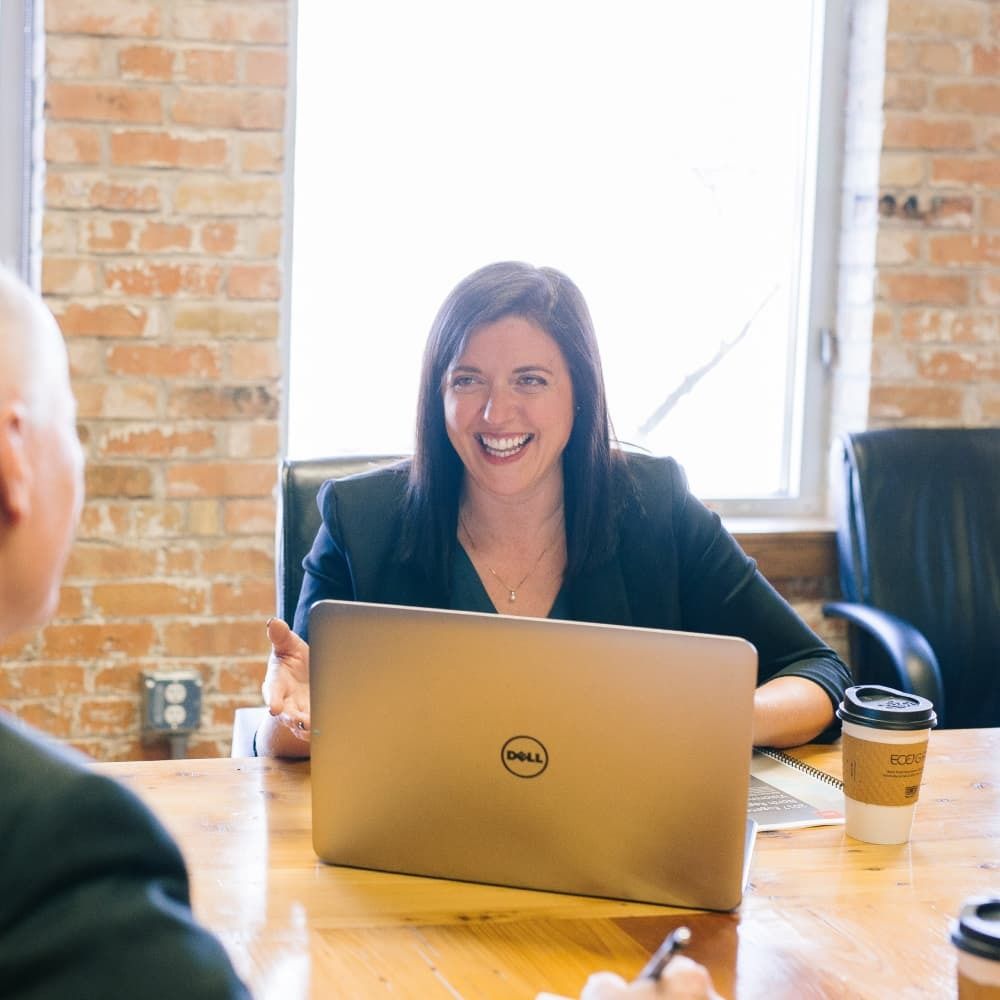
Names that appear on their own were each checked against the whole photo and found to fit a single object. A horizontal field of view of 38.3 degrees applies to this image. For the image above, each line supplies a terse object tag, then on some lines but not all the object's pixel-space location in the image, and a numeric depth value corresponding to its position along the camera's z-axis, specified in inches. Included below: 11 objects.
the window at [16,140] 110.9
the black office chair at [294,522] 83.6
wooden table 45.5
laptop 49.0
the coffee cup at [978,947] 39.3
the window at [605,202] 121.2
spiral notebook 60.0
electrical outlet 111.7
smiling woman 80.2
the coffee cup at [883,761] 56.2
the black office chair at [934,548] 112.4
